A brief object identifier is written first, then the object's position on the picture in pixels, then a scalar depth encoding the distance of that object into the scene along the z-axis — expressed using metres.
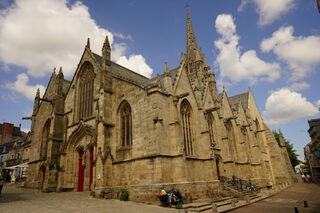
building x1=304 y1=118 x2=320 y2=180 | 40.69
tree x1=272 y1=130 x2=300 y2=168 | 52.97
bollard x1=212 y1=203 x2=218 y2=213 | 10.01
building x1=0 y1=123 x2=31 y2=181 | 35.44
